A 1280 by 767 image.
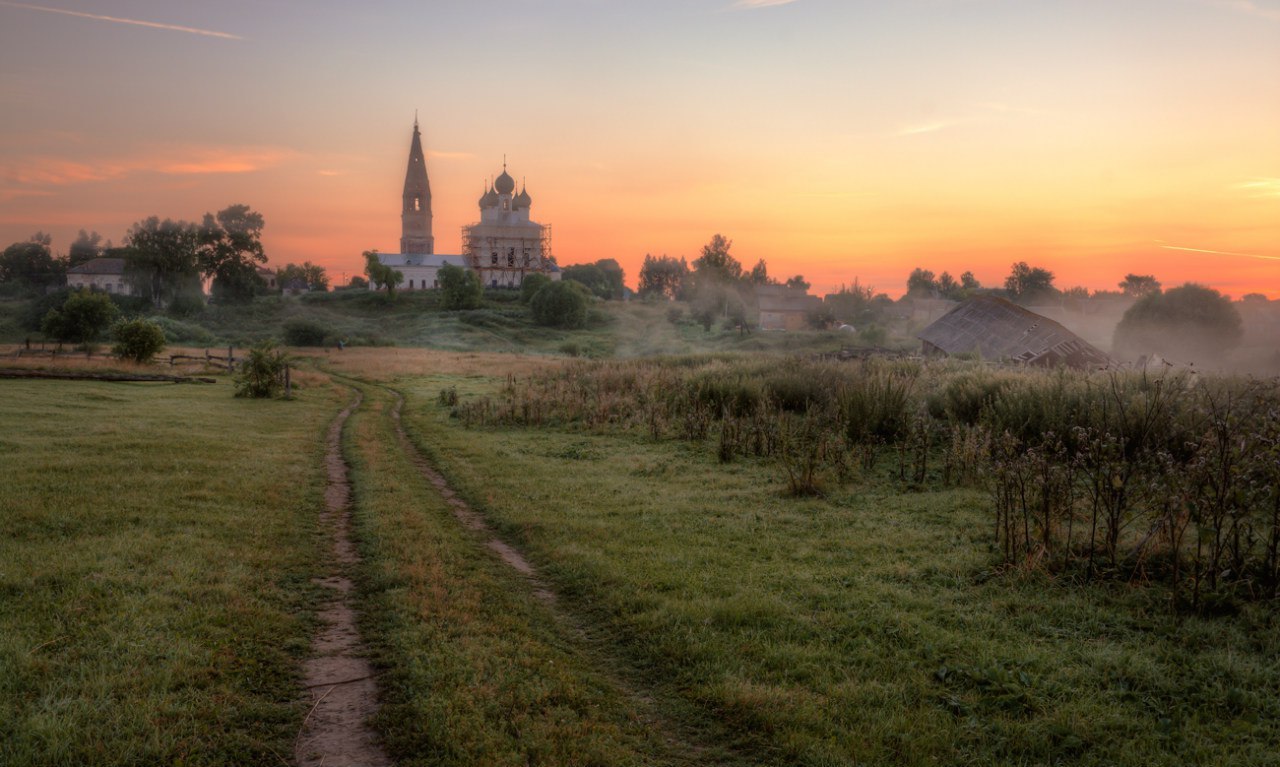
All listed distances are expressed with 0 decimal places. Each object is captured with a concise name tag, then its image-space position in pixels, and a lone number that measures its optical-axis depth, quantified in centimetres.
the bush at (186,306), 8538
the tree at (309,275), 13406
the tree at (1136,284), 8982
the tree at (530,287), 9794
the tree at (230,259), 9456
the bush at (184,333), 6606
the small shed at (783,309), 9238
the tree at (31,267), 10200
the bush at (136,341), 3372
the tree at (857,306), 9256
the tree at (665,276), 14050
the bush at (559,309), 8412
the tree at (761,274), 12350
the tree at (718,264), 10350
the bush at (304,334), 6700
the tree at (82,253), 10556
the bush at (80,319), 4775
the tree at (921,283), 11871
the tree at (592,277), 12912
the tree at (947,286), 11281
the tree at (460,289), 9356
